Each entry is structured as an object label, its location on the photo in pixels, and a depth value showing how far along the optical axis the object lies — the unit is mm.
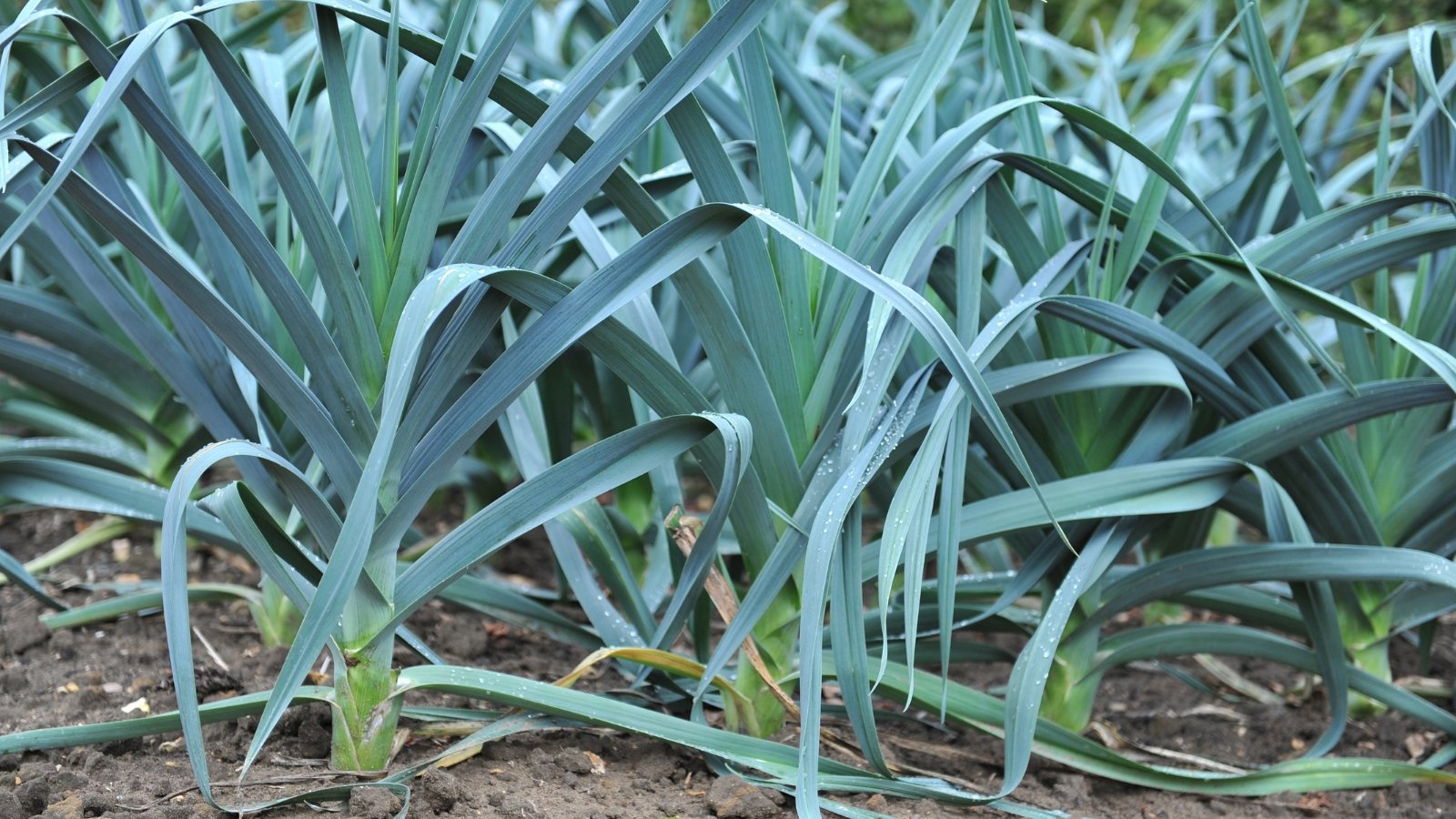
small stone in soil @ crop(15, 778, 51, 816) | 2673
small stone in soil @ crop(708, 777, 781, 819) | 2721
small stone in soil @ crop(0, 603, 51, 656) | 2941
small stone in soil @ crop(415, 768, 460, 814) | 2692
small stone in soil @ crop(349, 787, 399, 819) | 2663
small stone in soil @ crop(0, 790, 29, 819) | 2660
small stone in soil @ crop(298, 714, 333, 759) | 2763
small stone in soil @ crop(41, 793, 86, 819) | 2648
